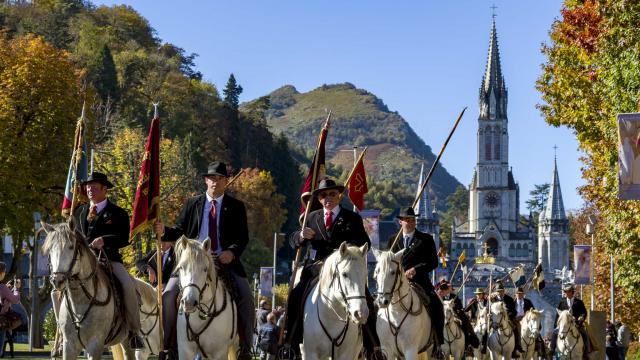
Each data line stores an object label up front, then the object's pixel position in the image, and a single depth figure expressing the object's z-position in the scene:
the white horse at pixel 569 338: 34.94
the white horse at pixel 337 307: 16.30
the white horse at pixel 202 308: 16.09
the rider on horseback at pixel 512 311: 34.44
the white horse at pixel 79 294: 16.44
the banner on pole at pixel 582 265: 45.62
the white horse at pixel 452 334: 30.52
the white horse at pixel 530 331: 36.53
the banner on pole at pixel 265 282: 65.06
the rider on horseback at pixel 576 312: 35.38
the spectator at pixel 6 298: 28.45
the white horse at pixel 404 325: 20.52
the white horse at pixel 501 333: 33.84
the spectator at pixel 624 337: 50.41
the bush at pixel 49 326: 45.72
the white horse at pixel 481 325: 34.44
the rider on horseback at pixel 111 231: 18.05
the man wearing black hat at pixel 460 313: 29.83
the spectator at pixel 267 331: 31.09
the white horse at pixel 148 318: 21.12
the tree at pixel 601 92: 31.81
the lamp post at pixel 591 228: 46.03
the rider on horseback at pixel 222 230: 17.42
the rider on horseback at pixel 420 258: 21.45
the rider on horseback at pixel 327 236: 17.98
